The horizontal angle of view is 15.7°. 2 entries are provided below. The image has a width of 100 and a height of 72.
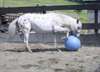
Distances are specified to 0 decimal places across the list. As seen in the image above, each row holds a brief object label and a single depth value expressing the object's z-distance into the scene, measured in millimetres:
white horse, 10812
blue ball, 10469
